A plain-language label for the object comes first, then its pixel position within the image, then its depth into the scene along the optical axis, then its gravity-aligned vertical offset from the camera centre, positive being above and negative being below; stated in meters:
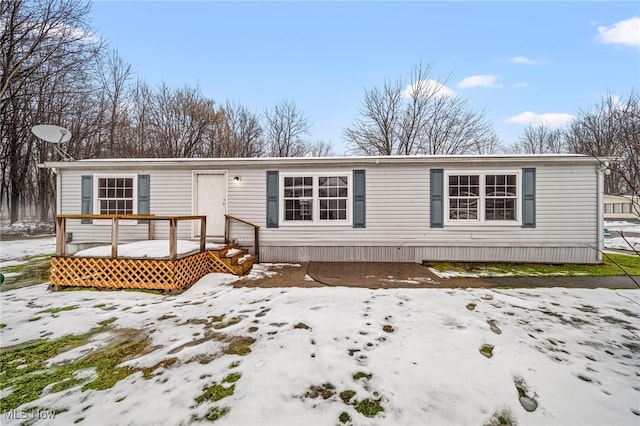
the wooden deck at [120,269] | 4.94 -1.10
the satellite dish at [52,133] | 6.90 +2.03
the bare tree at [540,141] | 25.25 +7.12
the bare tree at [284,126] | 21.59 +6.99
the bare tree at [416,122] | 18.36 +6.38
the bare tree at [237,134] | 19.47 +5.95
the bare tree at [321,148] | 23.62 +5.82
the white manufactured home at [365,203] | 6.97 +0.26
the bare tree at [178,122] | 18.38 +6.24
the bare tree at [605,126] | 20.16 +7.30
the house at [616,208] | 20.89 +0.48
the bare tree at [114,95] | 18.20 +8.18
